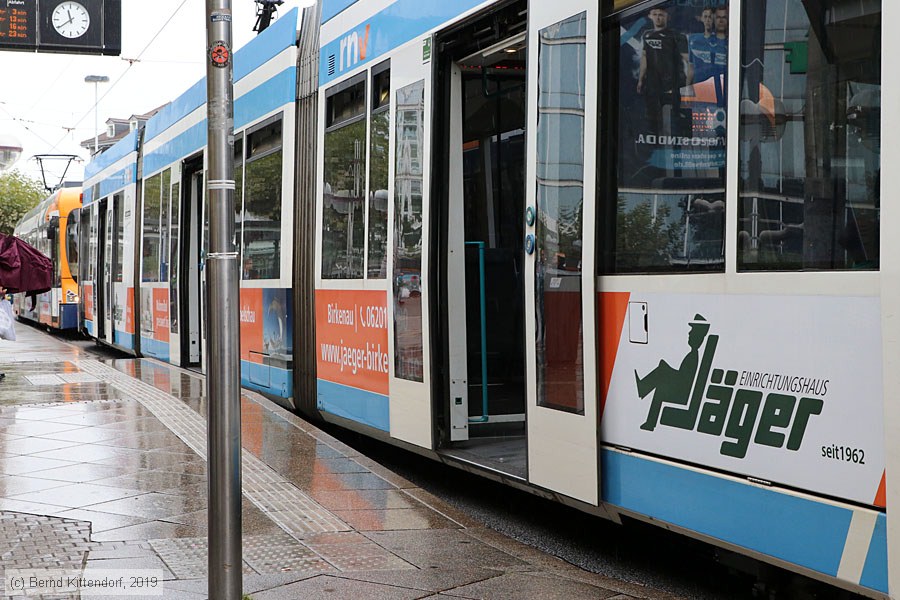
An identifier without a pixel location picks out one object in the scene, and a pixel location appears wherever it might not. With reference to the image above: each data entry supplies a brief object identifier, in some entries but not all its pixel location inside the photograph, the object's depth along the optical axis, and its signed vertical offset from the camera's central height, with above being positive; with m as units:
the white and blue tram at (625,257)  3.84 +0.08
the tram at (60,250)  26.42 +0.60
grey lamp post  52.16 +9.09
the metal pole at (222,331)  3.86 -0.19
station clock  12.06 +2.70
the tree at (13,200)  78.19 +5.18
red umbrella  12.01 +0.07
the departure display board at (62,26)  12.06 +2.67
